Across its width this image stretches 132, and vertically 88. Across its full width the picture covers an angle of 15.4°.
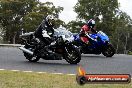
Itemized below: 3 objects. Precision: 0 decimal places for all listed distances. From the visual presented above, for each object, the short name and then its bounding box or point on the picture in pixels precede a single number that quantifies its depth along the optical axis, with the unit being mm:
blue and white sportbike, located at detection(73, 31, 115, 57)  21266
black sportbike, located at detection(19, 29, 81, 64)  16766
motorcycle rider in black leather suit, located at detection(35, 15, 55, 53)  16922
